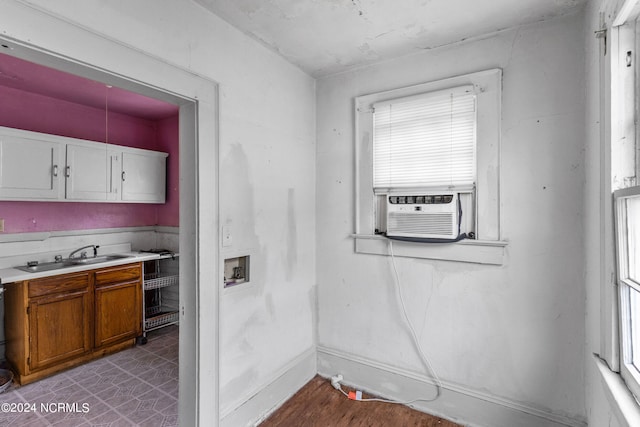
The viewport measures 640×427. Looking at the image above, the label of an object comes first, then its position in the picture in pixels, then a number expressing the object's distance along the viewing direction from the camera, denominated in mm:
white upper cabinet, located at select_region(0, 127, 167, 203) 2682
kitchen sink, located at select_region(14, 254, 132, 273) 2801
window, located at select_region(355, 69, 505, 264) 1985
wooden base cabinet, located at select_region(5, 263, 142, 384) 2539
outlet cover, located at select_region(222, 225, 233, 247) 1870
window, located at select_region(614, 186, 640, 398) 1162
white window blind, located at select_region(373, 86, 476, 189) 2049
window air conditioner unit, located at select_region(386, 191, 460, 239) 2023
